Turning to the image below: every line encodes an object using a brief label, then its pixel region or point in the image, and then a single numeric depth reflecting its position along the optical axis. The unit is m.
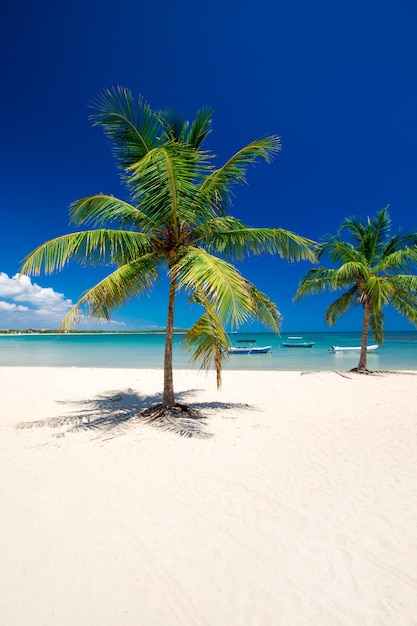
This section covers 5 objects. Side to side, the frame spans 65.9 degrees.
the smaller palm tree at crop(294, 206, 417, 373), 13.46
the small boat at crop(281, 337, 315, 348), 35.12
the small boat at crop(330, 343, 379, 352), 29.32
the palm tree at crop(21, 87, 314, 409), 5.74
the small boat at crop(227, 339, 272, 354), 26.90
